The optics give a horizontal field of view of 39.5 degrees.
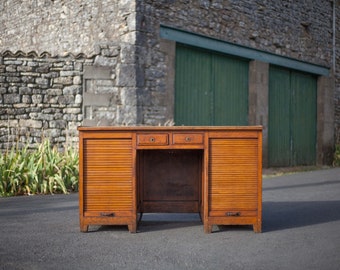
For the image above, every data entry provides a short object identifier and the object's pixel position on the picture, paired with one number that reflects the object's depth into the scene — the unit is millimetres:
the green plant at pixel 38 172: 7496
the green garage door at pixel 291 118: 12602
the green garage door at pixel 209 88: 10430
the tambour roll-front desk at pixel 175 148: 4508
